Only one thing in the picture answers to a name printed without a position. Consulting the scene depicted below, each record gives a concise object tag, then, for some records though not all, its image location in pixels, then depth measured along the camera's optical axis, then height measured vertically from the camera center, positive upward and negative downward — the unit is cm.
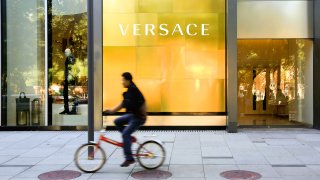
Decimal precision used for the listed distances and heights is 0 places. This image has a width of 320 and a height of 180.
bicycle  859 -126
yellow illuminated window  1440 +106
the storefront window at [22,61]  1505 +93
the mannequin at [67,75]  1485 +43
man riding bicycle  843 -43
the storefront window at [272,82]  1589 +22
